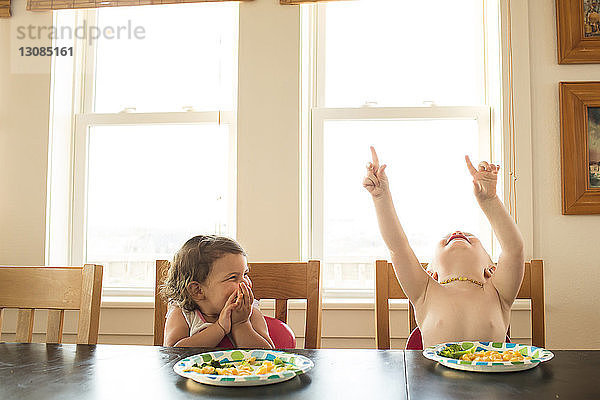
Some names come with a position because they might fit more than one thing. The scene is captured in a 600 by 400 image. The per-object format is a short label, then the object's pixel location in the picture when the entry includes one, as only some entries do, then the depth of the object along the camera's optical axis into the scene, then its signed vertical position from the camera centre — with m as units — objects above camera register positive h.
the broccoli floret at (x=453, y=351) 1.17 -0.24
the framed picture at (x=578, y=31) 2.39 +0.79
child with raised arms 1.46 -0.12
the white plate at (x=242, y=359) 0.98 -0.25
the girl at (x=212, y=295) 1.56 -0.18
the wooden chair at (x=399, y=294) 1.66 -0.18
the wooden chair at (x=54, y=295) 1.54 -0.17
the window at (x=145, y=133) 2.70 +0.44
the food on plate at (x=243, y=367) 1.04 -0.25
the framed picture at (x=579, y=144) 2.35 +0.34
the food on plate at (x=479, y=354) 1.13 -0.24
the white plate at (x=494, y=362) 1.07 -0.24
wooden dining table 0.96 -0.26
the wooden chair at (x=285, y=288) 1.65 -0.17
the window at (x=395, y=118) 2.56 +0.48
